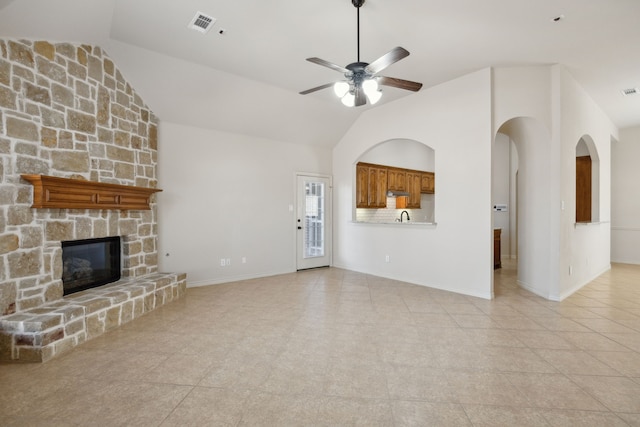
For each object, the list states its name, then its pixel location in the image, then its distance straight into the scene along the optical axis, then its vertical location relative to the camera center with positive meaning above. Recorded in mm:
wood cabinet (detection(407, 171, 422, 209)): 8641 +646
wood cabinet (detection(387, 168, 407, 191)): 8039 +840
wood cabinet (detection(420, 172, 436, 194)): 9016 +821
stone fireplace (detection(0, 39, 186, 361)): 2916 +339
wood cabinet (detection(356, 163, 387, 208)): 7371 +622
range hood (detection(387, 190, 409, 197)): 8044 +474
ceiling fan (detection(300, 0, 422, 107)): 2933 +1302
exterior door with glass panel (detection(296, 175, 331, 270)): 6777 -209
